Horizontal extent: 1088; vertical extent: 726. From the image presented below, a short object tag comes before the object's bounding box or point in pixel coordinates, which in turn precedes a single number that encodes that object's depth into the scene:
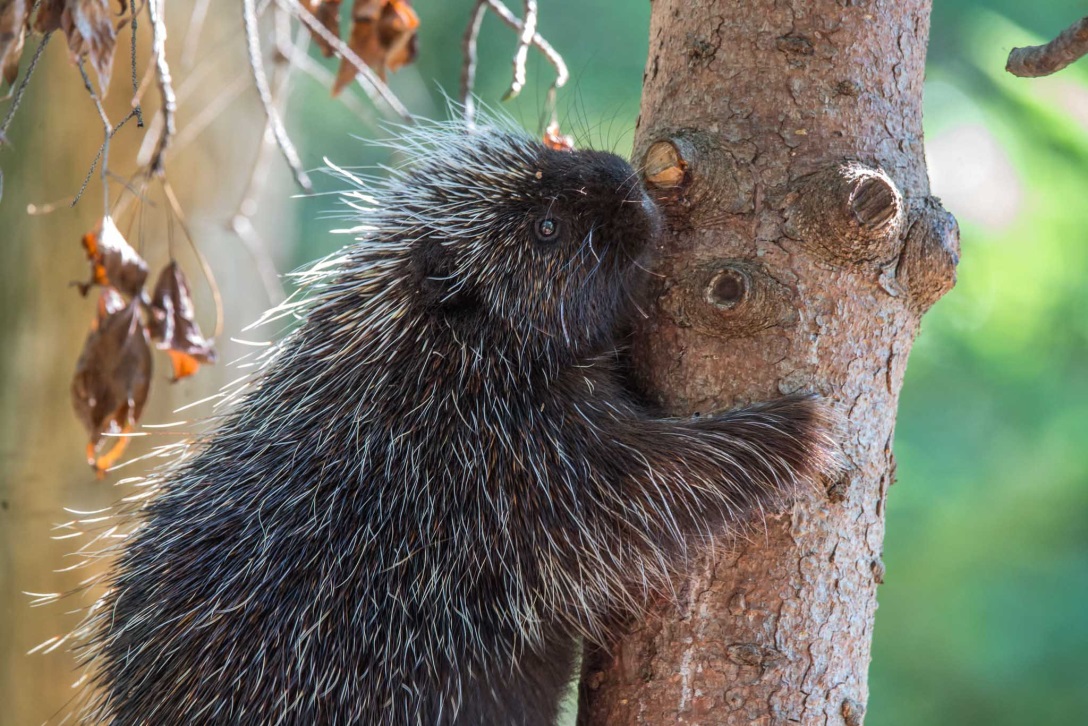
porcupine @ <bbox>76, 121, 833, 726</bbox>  6.61
